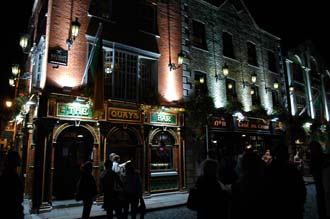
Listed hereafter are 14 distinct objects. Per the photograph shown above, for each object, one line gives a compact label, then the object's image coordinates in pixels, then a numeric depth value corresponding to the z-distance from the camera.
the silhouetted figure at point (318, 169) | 4.90
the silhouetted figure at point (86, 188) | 6.57
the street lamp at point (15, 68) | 13.19
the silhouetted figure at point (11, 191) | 3.66
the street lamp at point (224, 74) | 15.82
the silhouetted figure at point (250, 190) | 3.24
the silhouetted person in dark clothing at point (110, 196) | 6.68
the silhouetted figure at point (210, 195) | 3.46
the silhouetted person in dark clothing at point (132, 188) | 6.78
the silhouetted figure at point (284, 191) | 3.38
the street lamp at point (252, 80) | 17.86
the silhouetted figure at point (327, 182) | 4.20
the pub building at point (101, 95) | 10.11
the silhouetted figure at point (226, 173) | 6.42
